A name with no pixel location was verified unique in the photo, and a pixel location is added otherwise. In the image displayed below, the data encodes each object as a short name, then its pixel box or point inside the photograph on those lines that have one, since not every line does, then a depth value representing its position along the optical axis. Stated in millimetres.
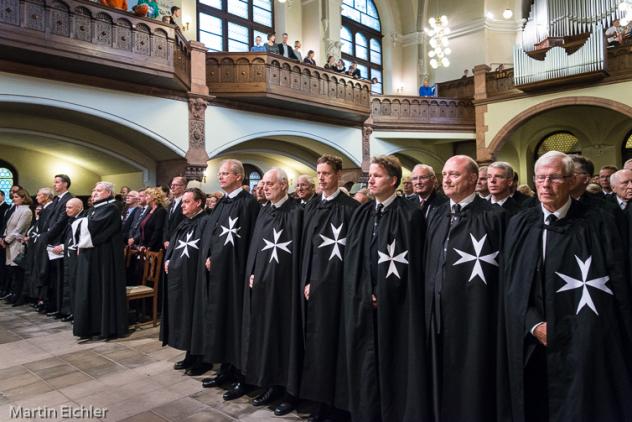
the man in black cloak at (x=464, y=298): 2424
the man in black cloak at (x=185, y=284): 4004
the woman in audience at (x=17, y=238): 6992
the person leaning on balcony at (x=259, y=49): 10386
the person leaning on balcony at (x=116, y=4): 7768
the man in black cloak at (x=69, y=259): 5527
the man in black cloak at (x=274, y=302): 3250
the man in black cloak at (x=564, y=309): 2031
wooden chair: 5379
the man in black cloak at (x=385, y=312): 2664
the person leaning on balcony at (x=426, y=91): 15107
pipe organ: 12672
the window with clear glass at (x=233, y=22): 12148
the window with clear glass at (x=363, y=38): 15953
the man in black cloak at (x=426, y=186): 3932
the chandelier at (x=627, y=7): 8883
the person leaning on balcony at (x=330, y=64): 12036
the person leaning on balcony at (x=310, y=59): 11547
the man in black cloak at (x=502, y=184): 3264
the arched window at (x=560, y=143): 15078
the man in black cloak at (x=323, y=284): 3018
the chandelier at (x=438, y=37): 10555
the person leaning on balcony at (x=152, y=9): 8609
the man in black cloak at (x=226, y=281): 3656
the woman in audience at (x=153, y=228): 5898
